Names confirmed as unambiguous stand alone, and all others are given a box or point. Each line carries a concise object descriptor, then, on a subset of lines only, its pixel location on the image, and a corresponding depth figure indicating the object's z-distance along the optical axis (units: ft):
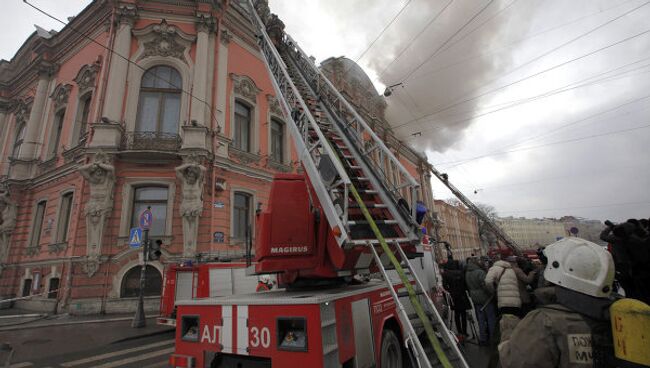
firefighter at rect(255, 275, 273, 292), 25.90
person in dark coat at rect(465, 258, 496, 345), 20.48
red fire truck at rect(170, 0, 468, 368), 9.76
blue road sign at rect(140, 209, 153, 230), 29.17
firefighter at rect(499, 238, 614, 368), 5.13
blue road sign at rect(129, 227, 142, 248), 29.86
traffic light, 28.58
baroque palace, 36.01
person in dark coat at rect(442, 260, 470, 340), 23.91
